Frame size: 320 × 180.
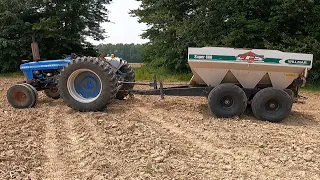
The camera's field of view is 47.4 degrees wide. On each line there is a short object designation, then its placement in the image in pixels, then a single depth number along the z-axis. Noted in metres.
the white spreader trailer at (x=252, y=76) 6.71
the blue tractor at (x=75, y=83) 7.05
